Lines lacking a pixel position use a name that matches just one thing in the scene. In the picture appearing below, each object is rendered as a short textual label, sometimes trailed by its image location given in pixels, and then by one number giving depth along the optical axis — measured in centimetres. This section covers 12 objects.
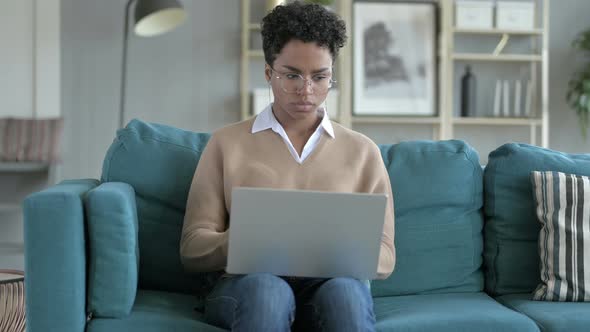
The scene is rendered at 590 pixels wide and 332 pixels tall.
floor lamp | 425
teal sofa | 173
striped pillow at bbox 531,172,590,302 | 209
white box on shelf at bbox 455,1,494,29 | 491
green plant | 485
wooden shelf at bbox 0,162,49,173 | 437
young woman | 185
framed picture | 493
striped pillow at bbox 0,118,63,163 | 446
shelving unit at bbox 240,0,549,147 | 484
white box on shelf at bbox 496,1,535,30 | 494
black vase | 495
